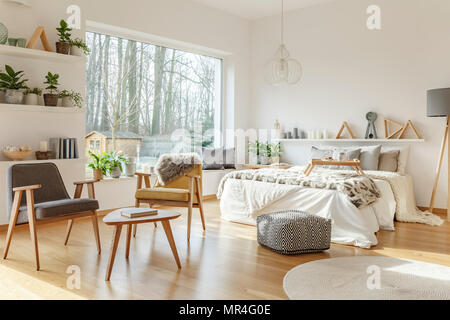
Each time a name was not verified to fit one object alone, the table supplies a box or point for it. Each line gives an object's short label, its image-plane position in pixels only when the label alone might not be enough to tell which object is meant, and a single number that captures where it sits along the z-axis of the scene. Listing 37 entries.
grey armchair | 3.07
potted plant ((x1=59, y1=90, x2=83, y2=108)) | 4.56
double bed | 3.84
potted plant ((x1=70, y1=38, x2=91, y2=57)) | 4.59
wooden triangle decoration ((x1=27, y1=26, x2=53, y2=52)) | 4.24
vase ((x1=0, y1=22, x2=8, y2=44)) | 4.03
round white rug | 2.55
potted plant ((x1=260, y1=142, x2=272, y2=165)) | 6.79
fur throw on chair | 4.59
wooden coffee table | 2.84
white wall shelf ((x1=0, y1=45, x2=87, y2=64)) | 4.06
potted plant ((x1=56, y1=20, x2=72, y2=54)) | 4.46
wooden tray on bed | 4.57
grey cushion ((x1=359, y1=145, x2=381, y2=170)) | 5.40
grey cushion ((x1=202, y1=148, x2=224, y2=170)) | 6.72
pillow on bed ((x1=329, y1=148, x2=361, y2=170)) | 5.47
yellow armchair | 3.89
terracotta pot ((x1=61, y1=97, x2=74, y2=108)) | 4.56
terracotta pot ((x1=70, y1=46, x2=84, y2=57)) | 4.59
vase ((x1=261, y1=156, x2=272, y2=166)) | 6.78
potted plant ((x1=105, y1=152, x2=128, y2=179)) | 5.18
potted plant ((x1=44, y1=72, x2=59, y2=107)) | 4.39
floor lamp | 4.80
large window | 5.33
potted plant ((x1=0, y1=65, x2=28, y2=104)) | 4.09
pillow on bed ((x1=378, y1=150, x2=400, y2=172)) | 5.39
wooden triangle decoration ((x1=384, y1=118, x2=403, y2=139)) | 5.67
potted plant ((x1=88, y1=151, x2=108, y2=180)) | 4.99
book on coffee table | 2.97
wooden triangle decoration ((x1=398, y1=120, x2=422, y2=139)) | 5.52
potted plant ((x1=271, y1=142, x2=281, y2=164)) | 6.77
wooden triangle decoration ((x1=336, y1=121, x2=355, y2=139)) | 6.09
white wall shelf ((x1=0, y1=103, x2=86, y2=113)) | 4.04
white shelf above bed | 5.51
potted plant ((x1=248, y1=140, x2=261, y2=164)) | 6.99
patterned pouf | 3.42
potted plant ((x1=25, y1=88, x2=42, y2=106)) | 4.27
